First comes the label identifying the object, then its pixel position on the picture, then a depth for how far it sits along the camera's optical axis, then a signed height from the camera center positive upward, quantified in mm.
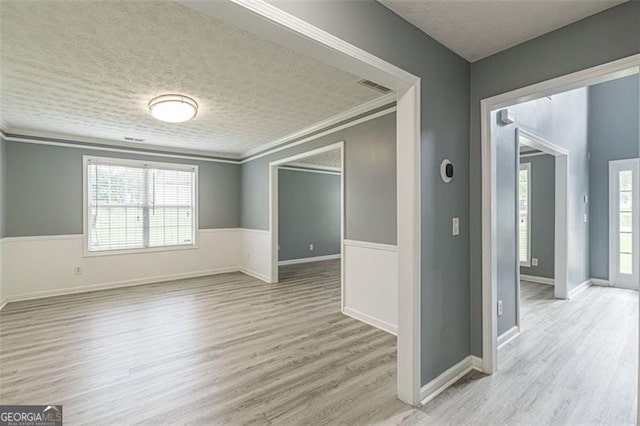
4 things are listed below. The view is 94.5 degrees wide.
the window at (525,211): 5414 -23
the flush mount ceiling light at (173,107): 3059 +1100
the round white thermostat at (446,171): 2174 +295
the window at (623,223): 4777 -227
